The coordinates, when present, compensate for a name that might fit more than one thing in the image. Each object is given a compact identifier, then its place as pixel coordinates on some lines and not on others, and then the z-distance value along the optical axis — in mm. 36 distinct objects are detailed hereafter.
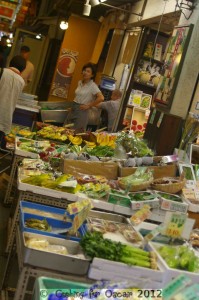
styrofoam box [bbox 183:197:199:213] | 5531
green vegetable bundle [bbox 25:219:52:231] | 4161
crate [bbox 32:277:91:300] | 2902
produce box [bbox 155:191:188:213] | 5359
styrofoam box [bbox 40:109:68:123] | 11344
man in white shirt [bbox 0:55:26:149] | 7664
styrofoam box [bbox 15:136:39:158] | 7043
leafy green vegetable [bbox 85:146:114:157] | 6984
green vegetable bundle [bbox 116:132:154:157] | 6645
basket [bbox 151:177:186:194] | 5738
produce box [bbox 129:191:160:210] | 5209
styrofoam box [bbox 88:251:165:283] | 3529
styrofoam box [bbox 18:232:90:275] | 3477
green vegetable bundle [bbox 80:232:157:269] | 3598
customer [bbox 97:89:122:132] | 11810
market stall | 3566
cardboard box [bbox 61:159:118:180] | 5902
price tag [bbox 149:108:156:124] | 7883
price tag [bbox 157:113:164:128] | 7413
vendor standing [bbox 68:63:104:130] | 10521
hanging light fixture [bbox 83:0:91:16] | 13008
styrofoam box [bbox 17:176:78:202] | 5148
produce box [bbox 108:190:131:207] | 5242
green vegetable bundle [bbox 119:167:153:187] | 5645
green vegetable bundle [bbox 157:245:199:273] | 3779
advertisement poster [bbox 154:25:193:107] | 7445
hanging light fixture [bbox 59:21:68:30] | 16547
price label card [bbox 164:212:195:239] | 3787
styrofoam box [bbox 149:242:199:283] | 3607
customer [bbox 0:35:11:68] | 13883
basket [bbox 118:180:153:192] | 5555
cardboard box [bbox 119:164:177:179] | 6137
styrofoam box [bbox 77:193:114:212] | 5176
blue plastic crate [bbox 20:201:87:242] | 3934
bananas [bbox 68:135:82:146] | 8273
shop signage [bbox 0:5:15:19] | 18620
